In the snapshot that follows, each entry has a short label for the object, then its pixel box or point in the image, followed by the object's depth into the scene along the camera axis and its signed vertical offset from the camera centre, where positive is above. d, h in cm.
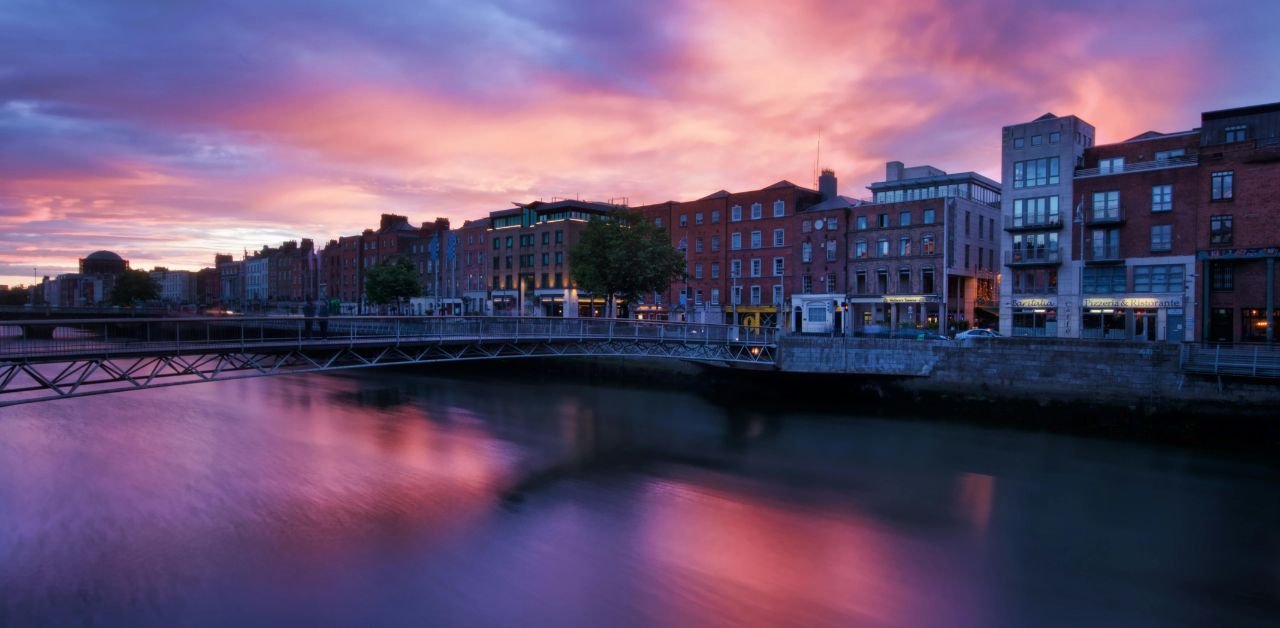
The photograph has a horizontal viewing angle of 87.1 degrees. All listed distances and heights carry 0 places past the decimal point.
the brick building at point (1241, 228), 3381 +450
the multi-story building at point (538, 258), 7081 +525
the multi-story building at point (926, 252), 4825 +438
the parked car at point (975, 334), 3545 -122
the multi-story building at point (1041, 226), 4184 +542
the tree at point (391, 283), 7050 +218
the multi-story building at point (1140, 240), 3750 +427
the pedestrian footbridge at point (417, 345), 1809 -152
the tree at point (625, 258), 4791 +352
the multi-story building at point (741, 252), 5675 +495
